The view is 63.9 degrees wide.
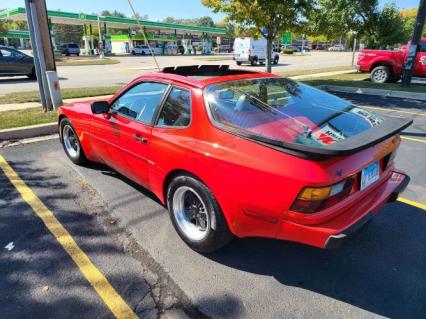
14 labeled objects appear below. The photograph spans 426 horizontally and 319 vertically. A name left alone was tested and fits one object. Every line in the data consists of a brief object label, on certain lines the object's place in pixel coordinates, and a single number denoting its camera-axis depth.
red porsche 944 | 2.30
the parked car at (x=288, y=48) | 68.89
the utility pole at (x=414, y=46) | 11.47
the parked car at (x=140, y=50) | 51.88
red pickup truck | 13.88
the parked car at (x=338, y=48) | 93.88
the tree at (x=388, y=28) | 20.12
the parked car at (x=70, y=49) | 46.59
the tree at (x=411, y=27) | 22.62
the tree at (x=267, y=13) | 9.96
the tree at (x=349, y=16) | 19.66
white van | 28.36
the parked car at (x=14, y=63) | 15.52
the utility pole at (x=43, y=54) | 7.48
